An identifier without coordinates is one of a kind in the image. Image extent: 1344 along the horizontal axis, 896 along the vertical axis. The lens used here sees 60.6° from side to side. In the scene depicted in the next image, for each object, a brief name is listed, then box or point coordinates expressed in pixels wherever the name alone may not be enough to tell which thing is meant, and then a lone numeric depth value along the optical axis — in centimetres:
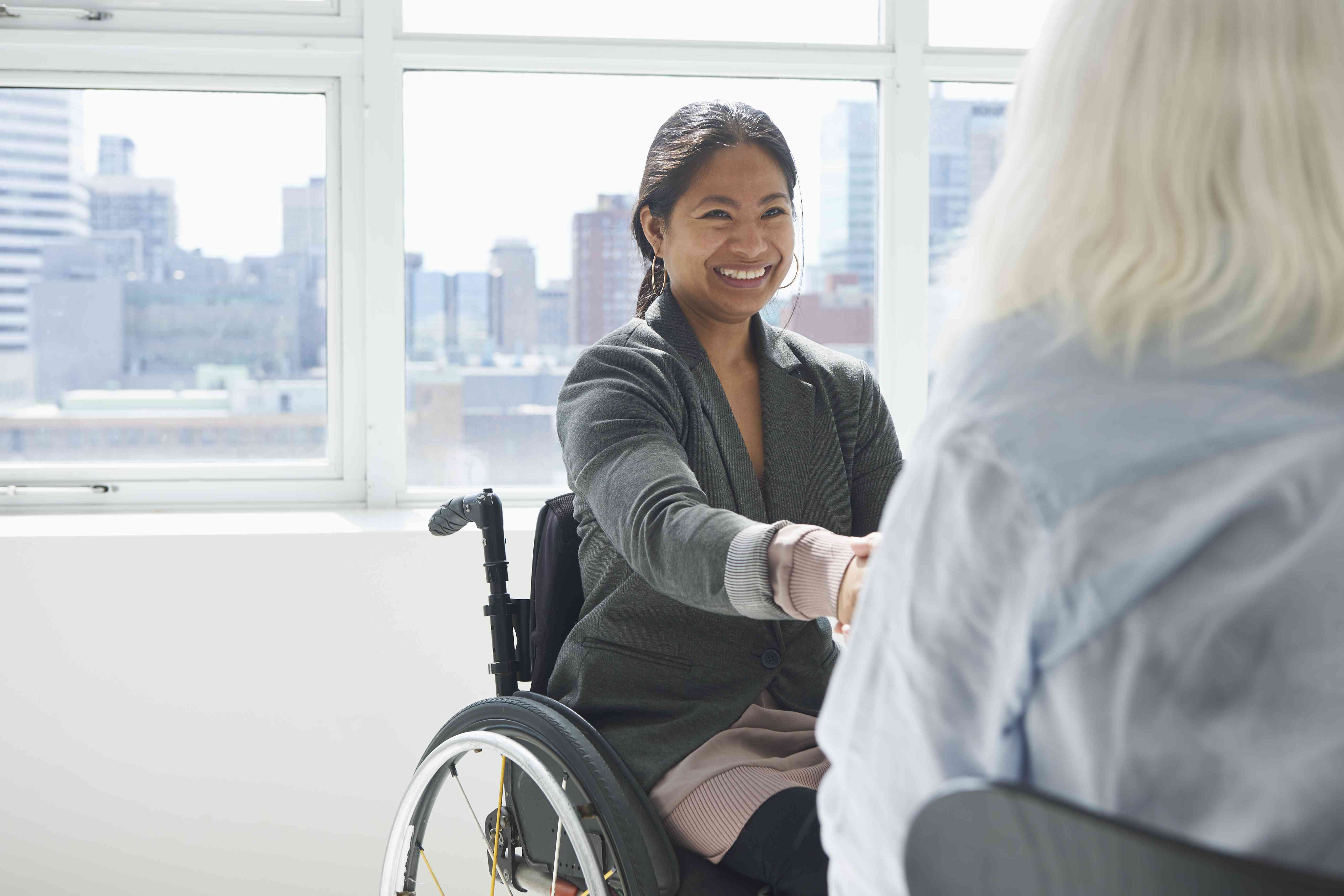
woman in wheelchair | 101
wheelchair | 112
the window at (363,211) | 223
